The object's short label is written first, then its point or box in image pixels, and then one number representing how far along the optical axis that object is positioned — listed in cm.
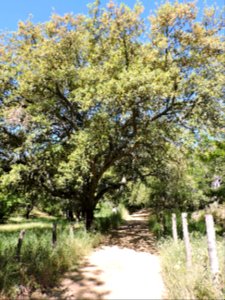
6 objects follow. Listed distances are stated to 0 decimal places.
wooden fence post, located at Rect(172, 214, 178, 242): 796
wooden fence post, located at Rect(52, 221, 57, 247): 767
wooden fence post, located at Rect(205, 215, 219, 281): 467
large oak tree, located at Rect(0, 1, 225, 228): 927
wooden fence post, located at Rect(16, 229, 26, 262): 600
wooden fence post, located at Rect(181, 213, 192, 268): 567
